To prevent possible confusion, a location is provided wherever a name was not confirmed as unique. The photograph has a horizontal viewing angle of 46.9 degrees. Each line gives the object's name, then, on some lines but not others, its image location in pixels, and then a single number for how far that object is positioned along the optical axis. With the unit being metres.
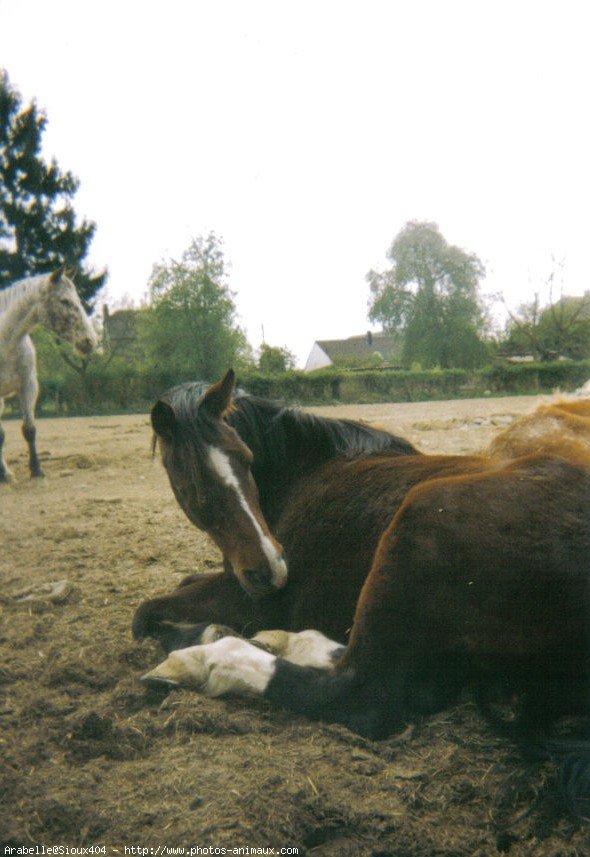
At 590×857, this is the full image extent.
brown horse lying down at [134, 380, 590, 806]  2.18
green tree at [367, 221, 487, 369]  11.09
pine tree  6.89
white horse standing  9.85
